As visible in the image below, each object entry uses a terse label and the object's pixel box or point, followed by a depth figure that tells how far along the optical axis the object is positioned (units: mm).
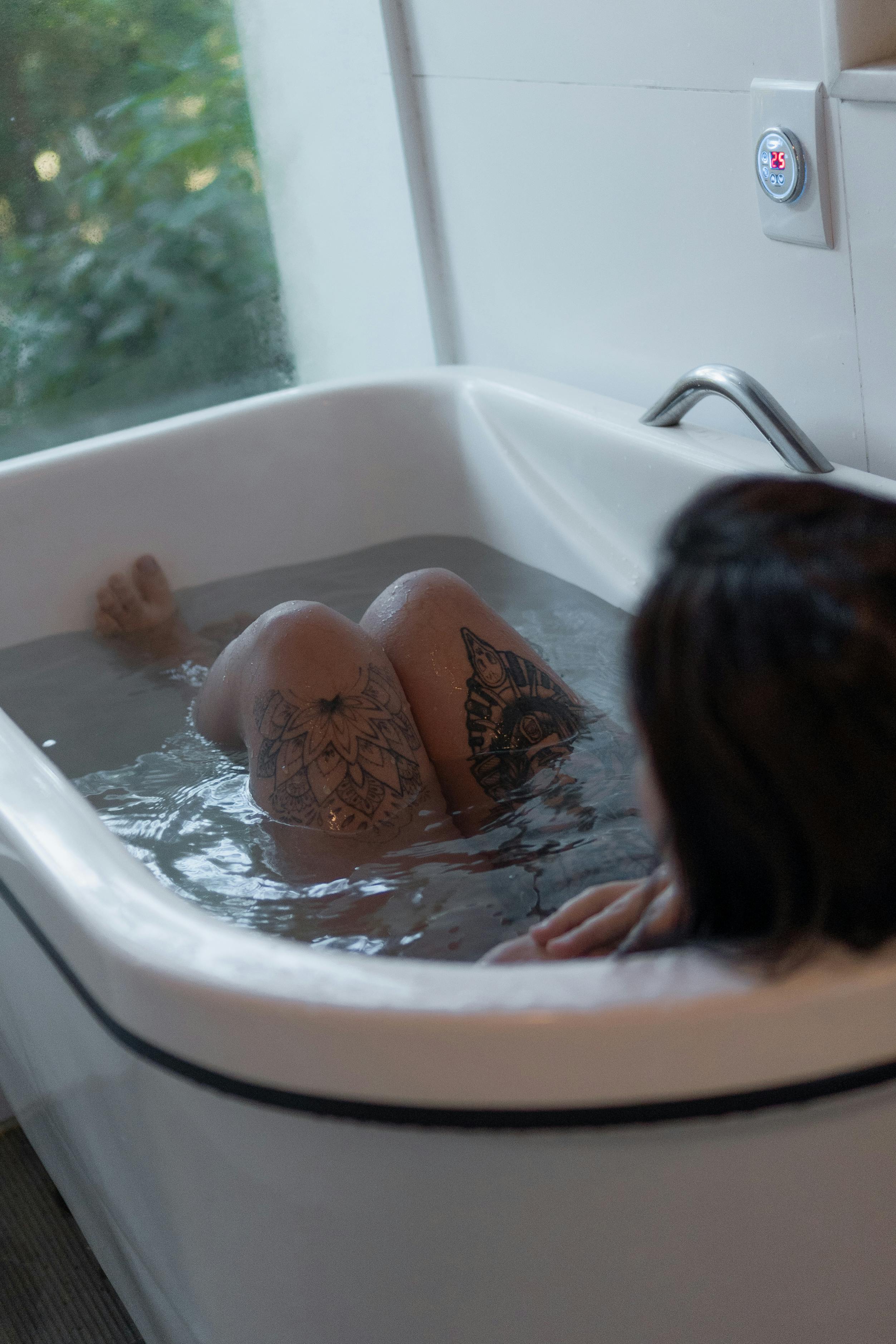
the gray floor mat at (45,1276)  1188
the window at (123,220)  2188
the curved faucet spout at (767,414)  1388
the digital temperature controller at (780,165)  1356
